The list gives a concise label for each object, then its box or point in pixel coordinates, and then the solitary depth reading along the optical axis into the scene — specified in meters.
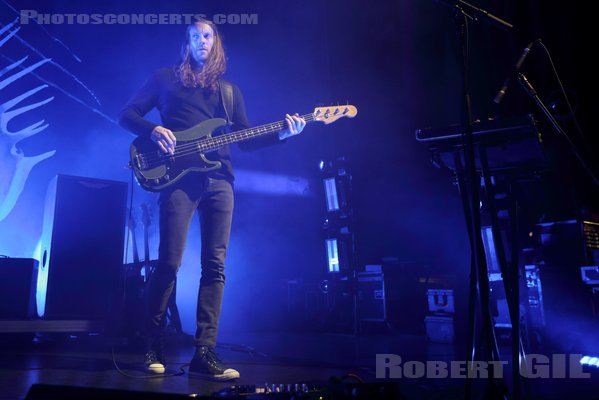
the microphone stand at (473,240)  1.72
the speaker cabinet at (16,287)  4.36
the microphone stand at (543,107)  2.30
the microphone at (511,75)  2.21
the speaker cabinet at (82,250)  4.09
